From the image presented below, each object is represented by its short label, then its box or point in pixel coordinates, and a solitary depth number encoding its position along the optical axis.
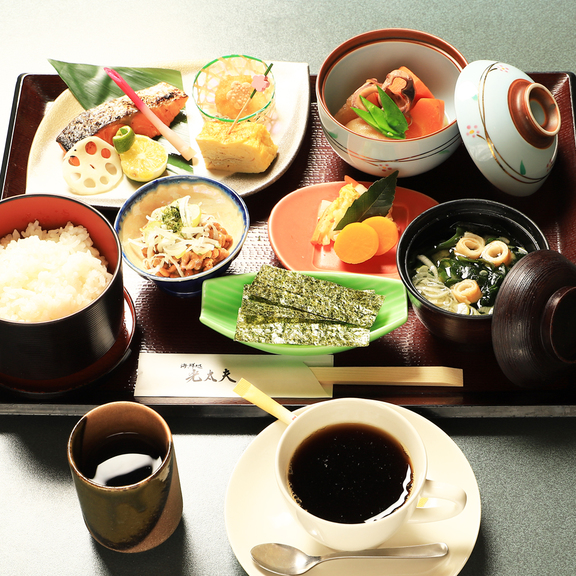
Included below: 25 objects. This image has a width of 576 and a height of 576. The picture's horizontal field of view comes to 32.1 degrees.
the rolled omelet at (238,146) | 0.77
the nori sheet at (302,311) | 0.67
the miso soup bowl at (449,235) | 0.67
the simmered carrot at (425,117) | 0.78
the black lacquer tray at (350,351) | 0.67
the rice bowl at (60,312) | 0.63
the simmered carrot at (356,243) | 0.73
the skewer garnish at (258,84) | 0.81
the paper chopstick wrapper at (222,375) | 0.67
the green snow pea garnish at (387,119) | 0.76
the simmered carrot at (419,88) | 0.79
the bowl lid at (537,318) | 0.63
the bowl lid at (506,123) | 0.71
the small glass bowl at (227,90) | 0.82
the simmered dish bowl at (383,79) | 0.74
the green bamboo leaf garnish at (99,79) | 0.84
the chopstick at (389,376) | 0.68
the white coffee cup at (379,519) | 0.55
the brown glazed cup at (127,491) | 0.56
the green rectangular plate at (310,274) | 0.67
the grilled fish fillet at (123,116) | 0.81
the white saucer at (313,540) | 0.59
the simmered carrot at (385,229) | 0.74
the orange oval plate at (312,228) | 0.74
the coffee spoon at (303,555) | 0.58
